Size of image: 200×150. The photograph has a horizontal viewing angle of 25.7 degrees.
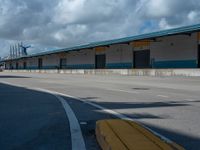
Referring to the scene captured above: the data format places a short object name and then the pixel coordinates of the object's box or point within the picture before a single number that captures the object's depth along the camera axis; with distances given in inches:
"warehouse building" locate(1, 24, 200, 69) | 2144.4
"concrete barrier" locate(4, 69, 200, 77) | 1800.3
